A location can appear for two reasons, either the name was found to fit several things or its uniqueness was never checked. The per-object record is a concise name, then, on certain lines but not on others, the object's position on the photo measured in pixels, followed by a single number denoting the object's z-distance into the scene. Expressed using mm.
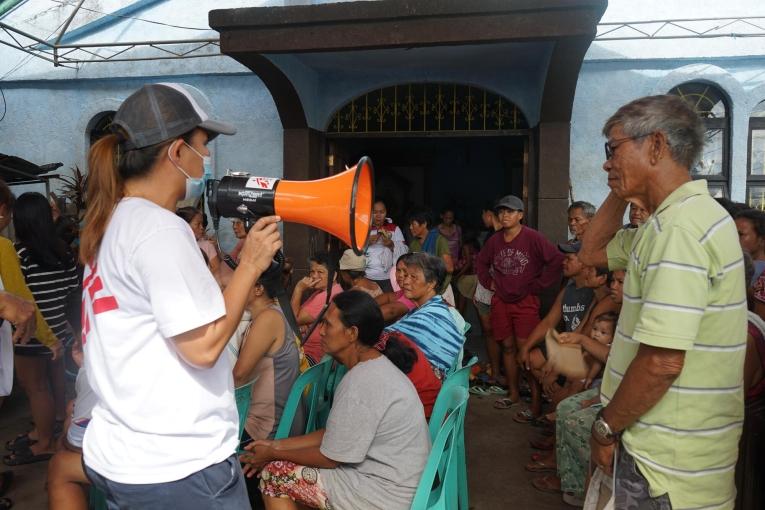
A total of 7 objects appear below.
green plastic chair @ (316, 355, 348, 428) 3160
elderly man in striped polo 1394
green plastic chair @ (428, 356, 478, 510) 2438
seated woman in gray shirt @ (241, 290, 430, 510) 2180
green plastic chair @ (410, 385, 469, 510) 2092
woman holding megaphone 1266
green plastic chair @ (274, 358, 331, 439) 2688
